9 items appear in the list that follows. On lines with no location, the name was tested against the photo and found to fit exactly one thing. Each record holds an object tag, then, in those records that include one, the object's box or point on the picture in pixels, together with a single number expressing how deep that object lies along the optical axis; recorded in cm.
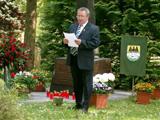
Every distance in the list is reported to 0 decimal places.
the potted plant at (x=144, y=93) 884
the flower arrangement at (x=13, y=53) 913
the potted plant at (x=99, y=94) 720
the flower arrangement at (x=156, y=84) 1018
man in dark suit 585
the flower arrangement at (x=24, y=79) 841
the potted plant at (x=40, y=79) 1031
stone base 984
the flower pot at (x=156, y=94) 1028
